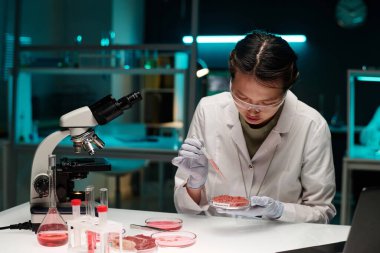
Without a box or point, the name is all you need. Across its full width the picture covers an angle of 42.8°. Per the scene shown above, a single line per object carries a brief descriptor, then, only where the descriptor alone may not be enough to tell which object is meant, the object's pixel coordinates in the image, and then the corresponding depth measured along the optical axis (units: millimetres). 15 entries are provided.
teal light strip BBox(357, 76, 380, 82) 3803
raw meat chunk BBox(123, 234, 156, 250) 1410
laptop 1138
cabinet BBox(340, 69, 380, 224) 3727
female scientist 1795
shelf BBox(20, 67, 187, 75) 3830
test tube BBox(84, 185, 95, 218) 1470
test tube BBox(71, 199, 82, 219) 1466
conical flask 1487
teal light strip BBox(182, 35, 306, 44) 7180
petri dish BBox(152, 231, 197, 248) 1483
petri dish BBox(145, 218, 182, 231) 1642
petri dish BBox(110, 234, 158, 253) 1402
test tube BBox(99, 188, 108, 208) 1449
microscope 1637
